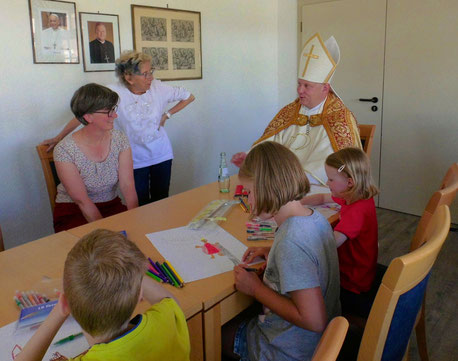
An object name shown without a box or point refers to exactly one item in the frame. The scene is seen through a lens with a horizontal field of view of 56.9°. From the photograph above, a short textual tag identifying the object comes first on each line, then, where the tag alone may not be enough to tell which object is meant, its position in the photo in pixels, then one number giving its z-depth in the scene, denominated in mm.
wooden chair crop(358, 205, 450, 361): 981
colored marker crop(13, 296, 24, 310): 1220
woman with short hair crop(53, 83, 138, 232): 2139
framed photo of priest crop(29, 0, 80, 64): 2902
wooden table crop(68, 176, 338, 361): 1283
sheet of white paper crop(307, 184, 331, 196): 2191
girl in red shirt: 1638
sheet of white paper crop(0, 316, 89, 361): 1037
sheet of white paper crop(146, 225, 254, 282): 1411
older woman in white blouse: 2816
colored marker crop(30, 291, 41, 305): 1244
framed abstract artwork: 3557
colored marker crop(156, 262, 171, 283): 1344
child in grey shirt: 1181
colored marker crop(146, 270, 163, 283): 1342
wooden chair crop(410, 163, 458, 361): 1562
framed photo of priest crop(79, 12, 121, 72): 3176
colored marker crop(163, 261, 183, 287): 1315
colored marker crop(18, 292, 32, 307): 1229
